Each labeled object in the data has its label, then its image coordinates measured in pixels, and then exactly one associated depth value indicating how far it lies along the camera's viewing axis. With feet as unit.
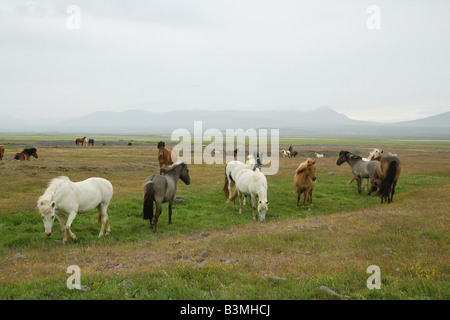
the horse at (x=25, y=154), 114.62
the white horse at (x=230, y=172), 60.32
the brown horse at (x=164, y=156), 79.20
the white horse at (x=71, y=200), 32.01
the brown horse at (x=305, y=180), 57.16
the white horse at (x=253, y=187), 46.55
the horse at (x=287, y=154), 170.38
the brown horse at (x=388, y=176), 57.77
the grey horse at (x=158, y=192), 39.91
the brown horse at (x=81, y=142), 244.26
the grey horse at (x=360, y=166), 69.09
